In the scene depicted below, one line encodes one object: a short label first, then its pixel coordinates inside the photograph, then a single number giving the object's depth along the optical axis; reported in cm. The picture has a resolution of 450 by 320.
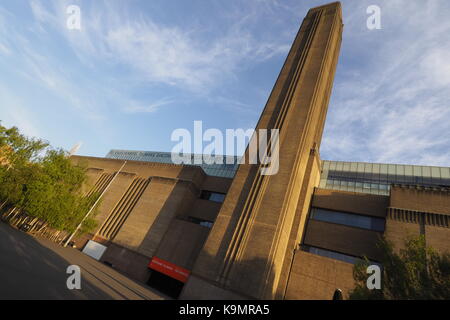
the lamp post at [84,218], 3006
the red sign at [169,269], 2580
